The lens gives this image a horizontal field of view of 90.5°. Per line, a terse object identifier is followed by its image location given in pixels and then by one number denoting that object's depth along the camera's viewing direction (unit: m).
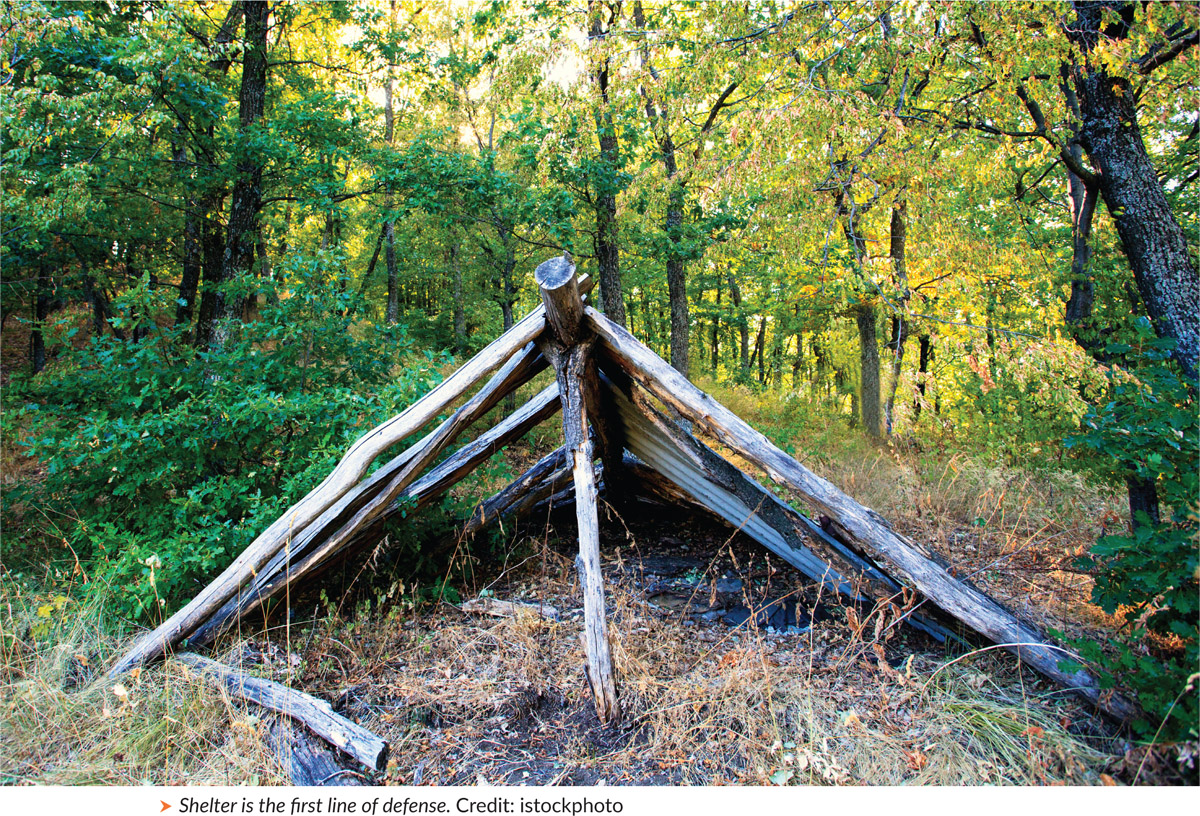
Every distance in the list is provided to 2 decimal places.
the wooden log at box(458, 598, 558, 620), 4.20
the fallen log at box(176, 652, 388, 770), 2.82
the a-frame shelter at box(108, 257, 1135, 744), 3.16
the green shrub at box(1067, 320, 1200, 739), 2.39
